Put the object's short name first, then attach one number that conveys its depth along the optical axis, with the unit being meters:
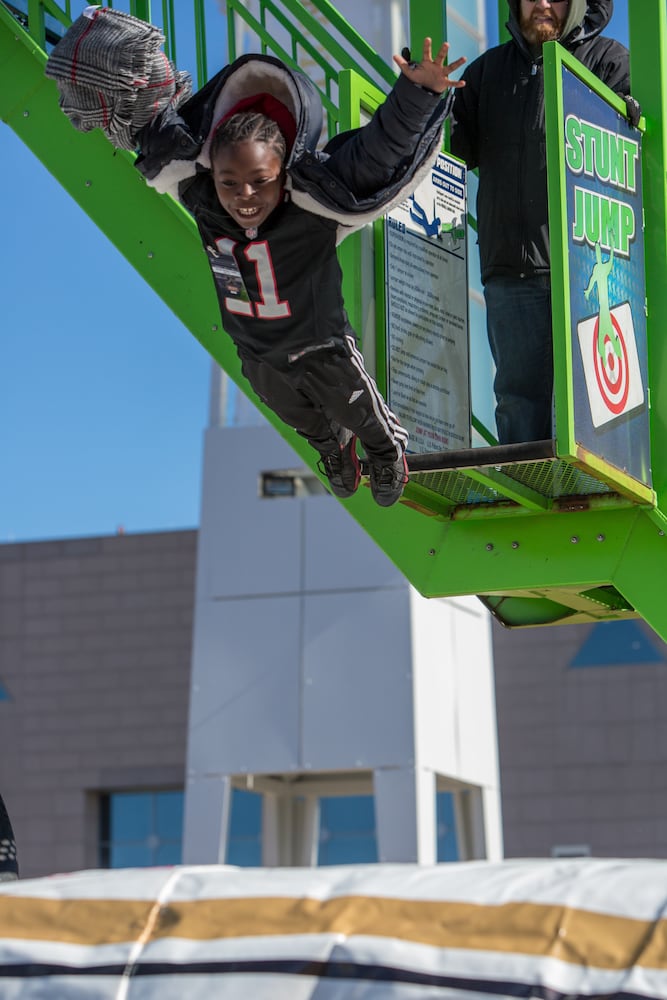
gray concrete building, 27.44
